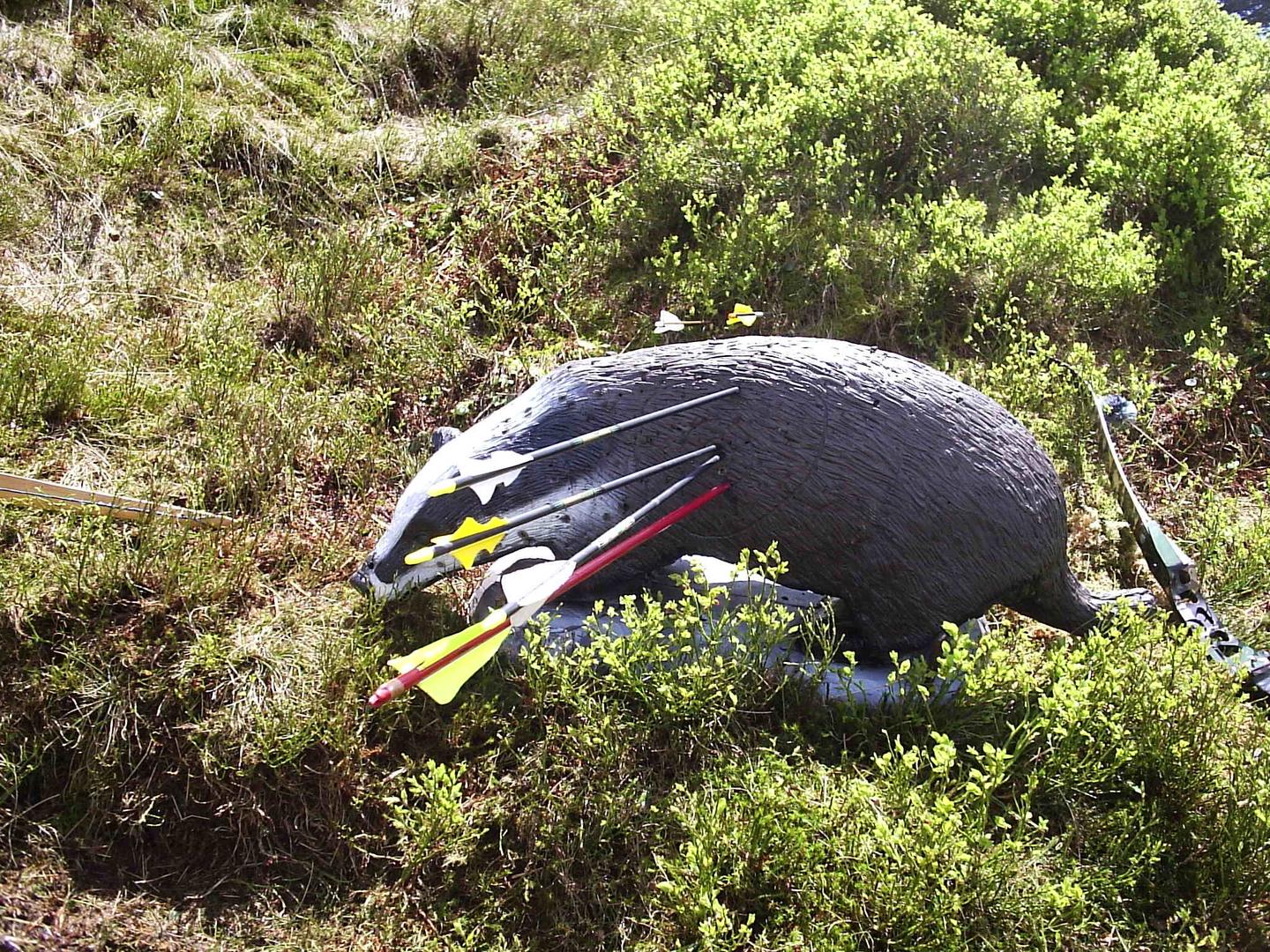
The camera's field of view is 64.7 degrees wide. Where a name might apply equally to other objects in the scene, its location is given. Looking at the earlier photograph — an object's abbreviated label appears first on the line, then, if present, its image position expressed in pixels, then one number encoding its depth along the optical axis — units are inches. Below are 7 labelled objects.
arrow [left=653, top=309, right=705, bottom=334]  145.3
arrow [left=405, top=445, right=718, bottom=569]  97.6
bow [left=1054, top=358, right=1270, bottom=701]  116.9
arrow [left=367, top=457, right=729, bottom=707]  88.4
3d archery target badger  112.7
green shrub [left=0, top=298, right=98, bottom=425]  143.0
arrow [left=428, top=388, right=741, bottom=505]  109.0
